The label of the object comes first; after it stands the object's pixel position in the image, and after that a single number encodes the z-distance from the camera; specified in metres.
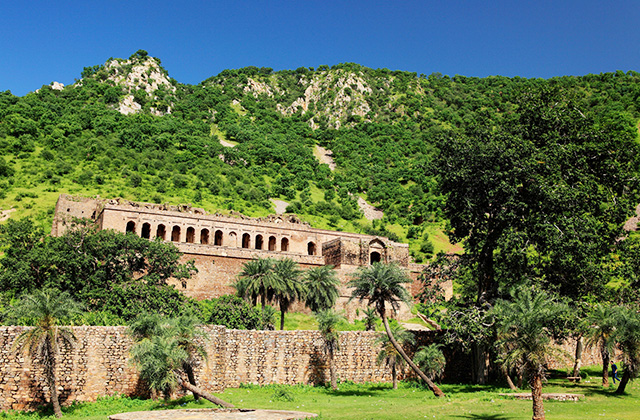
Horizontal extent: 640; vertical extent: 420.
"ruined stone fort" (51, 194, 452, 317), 54.28
